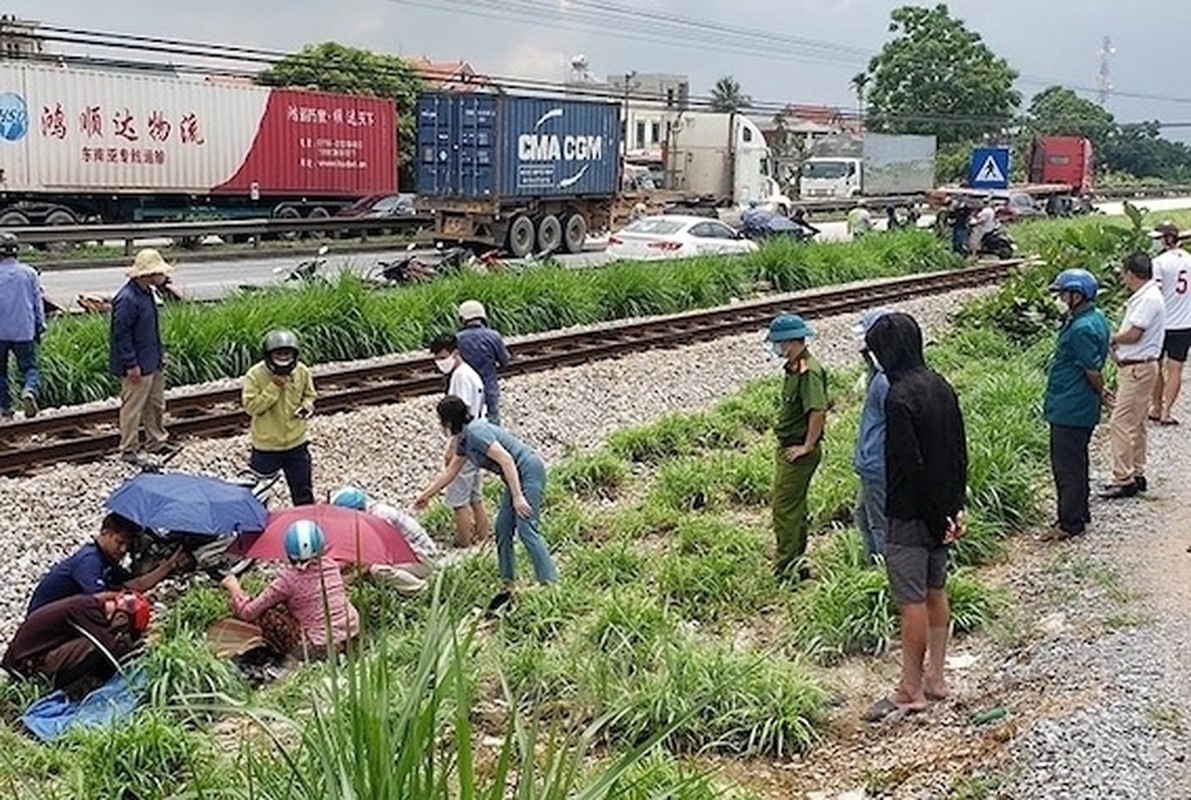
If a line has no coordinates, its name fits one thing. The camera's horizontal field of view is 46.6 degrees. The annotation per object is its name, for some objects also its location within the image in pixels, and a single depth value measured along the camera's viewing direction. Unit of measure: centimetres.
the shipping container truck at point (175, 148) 2917
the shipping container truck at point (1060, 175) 5041
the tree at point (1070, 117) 9912
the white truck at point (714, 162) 3869
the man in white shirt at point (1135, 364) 920
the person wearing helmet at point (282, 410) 899
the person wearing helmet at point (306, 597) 705
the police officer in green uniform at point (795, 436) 777
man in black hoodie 591
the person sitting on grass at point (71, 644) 669
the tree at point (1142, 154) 10612
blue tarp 621
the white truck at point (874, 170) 5322
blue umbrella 760
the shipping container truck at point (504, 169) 2922
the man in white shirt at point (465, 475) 912
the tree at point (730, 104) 4000
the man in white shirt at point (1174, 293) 1101
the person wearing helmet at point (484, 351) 1038
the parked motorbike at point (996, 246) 3020
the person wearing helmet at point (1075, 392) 820
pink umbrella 773
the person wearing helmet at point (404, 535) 809
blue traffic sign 4341
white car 2504
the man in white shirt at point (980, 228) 2995
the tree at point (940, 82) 7056
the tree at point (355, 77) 4687
